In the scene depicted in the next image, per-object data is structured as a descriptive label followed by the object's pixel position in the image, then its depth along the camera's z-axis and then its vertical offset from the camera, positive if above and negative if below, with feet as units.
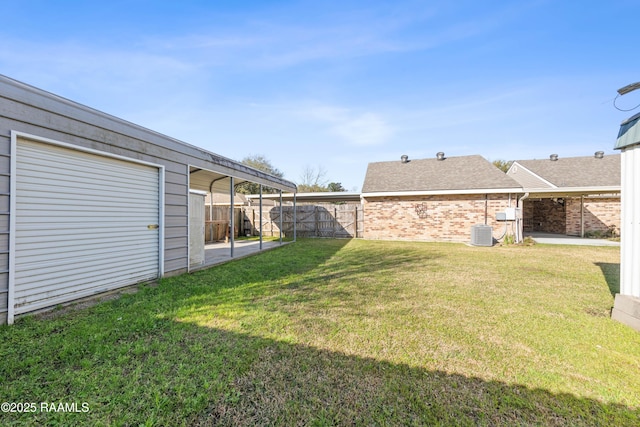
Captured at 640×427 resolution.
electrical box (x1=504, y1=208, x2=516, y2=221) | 37.42 -0.49
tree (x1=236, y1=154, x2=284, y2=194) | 104.94 +19.24
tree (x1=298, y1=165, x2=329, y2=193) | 112.27 +13.82
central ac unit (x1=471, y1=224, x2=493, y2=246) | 35.68 -3.42
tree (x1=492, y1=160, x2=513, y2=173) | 104.83 +19.16
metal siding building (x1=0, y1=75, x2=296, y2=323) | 10.28 +0.38
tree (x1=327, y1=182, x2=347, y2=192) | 114.56 +10.55
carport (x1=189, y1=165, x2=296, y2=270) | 21.35 -0.73
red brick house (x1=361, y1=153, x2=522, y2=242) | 39.50 +1.61
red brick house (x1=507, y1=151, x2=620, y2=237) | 46.44 +3.06
